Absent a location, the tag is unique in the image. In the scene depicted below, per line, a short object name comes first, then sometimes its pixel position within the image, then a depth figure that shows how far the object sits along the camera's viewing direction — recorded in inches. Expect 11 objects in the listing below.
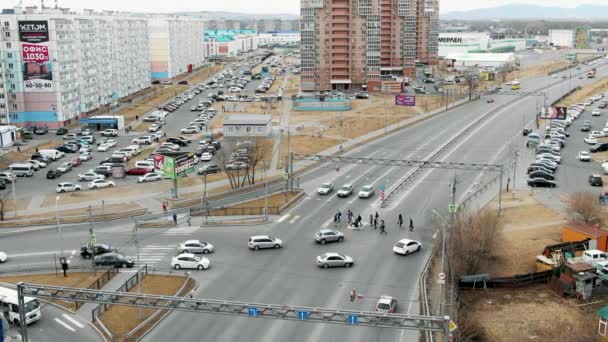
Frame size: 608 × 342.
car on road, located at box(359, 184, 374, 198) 2110.0
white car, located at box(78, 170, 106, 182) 2387.8
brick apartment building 4997.5
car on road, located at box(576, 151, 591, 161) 2618.1
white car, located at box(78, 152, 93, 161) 2778.1
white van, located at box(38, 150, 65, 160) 2768.2
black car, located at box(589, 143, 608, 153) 2807.6
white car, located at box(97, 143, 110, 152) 2988.9
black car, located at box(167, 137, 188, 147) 3078.2
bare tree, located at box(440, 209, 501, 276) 1413.6
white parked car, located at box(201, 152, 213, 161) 2733.8
